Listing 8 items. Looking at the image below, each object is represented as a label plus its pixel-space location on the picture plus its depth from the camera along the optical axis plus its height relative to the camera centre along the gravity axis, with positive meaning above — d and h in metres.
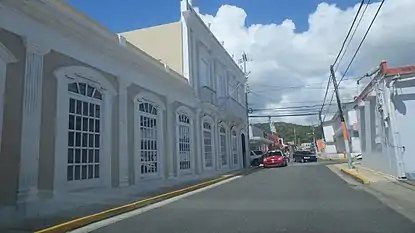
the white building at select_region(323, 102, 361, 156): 49.31 +3.55
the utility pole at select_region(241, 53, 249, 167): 38.59 +6.79
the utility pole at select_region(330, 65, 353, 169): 26.47 +2.86
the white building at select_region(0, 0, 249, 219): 9.00 +1.53
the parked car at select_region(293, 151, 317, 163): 50.25 +0.17
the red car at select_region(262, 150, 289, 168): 37.78 -0.08
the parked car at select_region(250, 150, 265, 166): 40.49 +0.12
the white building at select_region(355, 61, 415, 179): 16.56 +1.77
